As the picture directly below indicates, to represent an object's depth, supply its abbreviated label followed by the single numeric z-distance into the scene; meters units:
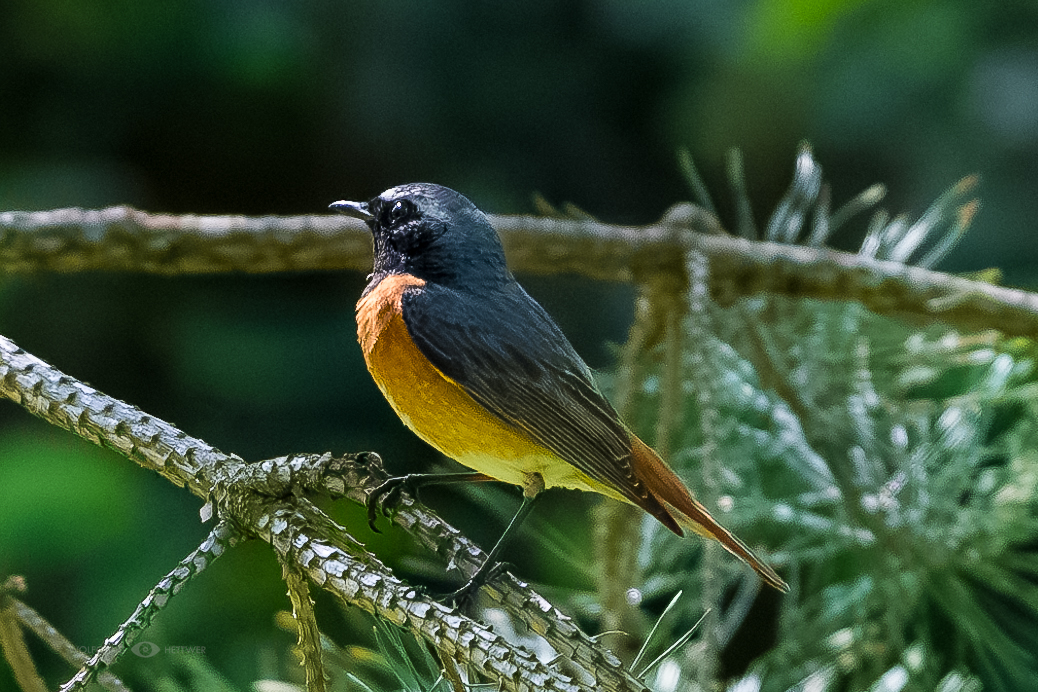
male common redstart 3.12
